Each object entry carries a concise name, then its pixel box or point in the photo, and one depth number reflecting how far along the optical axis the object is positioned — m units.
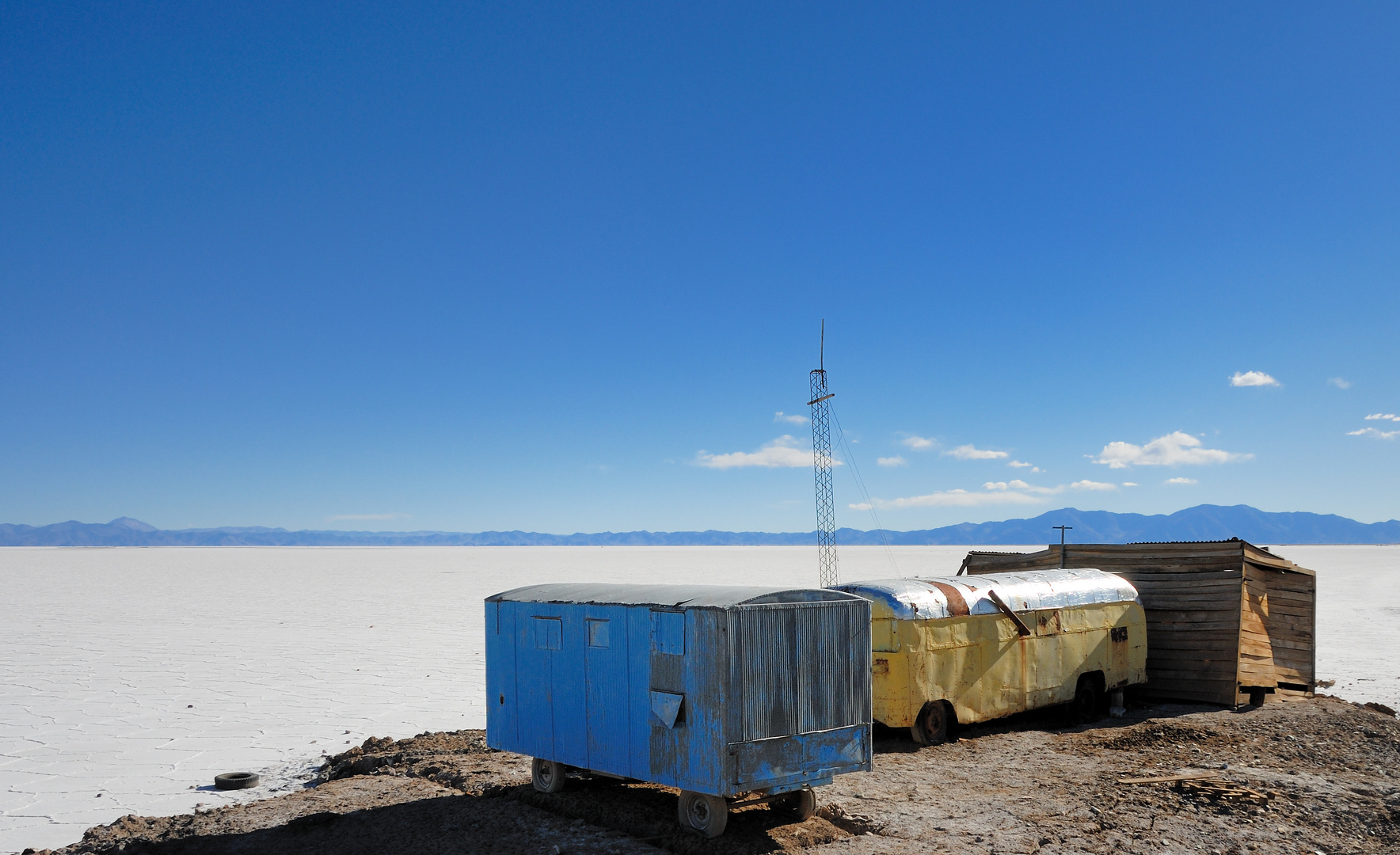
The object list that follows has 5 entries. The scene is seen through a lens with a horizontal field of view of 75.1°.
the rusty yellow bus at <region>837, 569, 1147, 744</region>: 12.16
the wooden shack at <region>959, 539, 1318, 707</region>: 15.36
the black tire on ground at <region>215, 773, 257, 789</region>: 10.79
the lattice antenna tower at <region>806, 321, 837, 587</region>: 20.03
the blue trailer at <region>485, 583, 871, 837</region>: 7.63
